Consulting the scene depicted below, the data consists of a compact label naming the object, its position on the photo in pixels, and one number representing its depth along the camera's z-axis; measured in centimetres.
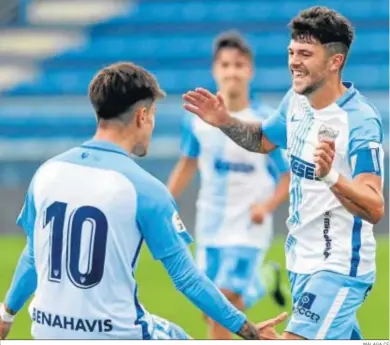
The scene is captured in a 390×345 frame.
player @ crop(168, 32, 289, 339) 1937
